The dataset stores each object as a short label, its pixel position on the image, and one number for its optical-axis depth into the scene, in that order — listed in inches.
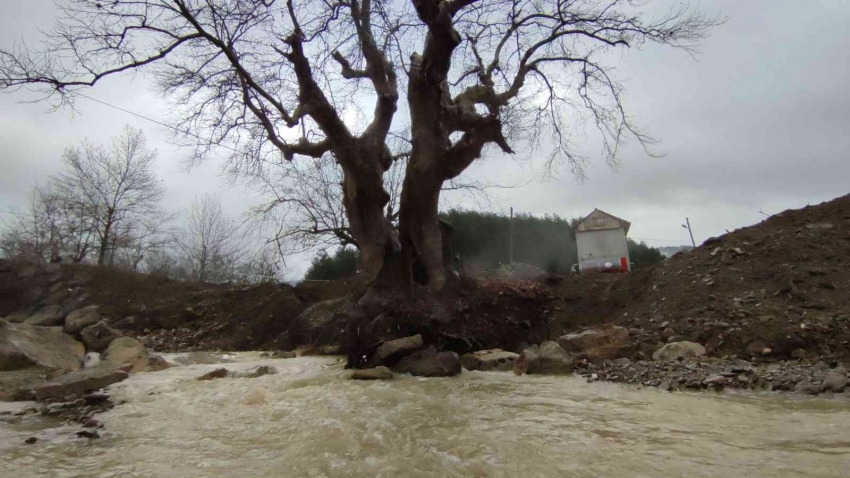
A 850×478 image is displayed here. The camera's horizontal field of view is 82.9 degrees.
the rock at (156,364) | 289.5
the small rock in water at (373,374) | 261.6
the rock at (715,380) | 198.5
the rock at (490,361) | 294.4
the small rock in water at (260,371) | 284.9
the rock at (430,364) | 273.1
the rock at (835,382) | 171.8
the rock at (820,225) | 367.2
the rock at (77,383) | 202.5
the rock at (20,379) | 203.6
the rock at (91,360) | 285.1
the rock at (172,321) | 581.3
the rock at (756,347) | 248.4
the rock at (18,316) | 619.1
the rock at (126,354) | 285.9
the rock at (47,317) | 583.8
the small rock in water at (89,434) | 145.5
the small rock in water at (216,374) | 266.1
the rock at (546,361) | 260.2
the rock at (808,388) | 175.8
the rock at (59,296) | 669.8
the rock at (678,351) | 258.0
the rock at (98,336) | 338.3
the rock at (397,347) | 296.0
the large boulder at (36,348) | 240.5
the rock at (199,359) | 350.0
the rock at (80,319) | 406.8
